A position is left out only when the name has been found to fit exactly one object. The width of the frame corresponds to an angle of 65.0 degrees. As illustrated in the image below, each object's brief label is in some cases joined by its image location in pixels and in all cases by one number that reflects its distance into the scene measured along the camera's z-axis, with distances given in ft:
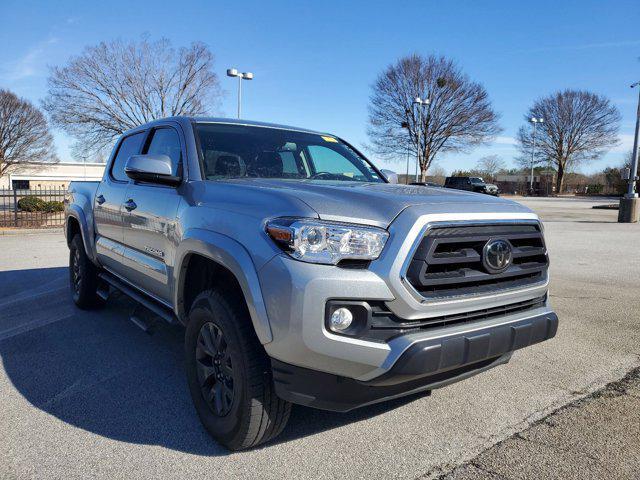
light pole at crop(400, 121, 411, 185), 137.28
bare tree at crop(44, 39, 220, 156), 86.17
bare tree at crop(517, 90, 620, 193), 180.24
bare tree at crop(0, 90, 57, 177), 136.67
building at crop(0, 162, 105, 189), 158.81
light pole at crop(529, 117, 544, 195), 175.73
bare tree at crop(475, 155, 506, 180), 261.85
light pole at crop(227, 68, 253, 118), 87.32
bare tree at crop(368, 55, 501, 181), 130.21
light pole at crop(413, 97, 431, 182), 124.03
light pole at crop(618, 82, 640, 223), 59.88
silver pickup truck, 7.34
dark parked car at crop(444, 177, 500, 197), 139.23
